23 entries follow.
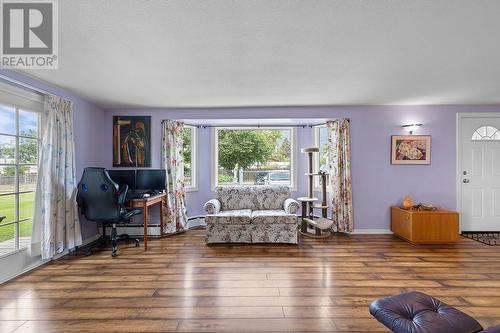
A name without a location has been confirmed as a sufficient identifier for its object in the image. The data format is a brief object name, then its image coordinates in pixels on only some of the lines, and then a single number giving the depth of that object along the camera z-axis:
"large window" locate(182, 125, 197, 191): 5.26
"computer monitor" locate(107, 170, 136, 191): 4.21
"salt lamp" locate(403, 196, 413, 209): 4.35
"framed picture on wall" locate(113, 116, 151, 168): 4.71
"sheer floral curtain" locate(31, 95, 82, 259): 3.26
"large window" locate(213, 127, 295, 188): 5.39
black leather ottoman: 1.39
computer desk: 3.74
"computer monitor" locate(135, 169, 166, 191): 4.32
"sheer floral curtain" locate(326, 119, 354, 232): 4.61
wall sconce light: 4.55
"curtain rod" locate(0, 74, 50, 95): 2.78
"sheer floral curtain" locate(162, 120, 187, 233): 4.63
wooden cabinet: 4.02
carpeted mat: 4.15
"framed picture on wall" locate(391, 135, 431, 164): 4.62
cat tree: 4.33
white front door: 4.61
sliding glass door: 2.91
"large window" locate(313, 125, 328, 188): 5.19
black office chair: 3.51
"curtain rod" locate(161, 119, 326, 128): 5.27
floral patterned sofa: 4.04
